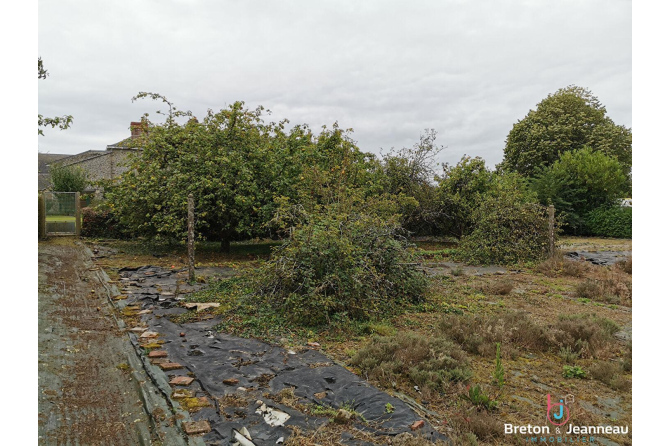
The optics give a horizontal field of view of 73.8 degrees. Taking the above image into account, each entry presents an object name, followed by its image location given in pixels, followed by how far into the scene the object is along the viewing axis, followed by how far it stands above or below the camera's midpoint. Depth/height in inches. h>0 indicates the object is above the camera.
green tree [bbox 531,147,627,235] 865.5 +60.9
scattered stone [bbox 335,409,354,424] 123.6 -56.0
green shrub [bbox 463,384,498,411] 131.5 -54.8
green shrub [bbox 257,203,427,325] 224.4 -31.7
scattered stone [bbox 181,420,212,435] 118.2 -57.0
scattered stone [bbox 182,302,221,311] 248.1 -51.0
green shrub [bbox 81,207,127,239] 556.7 -11.4
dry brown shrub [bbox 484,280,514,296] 306.4 -51.0
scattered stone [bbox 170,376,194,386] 148.3 -55.7
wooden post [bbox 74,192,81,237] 555.5 -2.6
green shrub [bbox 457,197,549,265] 461.1 -21.6
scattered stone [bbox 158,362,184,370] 162.4 -55.3
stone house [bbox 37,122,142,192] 951.6 +115.6
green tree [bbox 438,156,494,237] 619.8 +39.9
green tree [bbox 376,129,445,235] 628.1 +46.3
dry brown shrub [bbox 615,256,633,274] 400.8 -45.9
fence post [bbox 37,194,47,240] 526.0 -3.7
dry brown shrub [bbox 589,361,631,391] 150.4 -56.1
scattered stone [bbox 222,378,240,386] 149.2 -56.1
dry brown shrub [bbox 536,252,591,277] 388.8 -46.5
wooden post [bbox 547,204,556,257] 455.8 -18.0
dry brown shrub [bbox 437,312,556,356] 189.5 -52.3
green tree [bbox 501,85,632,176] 1046.4 +204.2
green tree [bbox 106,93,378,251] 422.3 +37.7
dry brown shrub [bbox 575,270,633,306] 287.1 -50.7
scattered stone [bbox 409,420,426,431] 120.0 -56.8
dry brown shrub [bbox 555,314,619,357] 184.3 -52.1
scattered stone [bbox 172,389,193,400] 138.7 -56.3
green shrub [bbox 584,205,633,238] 840.3 -11.8
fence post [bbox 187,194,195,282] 325.7 -19.4
